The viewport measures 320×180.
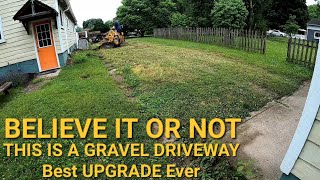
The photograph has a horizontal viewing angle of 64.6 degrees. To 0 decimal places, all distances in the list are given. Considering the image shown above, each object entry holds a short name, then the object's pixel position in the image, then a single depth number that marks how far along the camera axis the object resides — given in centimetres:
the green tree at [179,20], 2812
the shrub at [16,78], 965
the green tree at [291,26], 3281
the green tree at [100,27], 3413
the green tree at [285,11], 3603
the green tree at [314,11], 4886
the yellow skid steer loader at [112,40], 1838
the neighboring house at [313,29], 2992
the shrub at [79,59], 1238
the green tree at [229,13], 2402
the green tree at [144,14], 2945
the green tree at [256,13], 2979
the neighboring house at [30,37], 1002
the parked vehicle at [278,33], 3673
